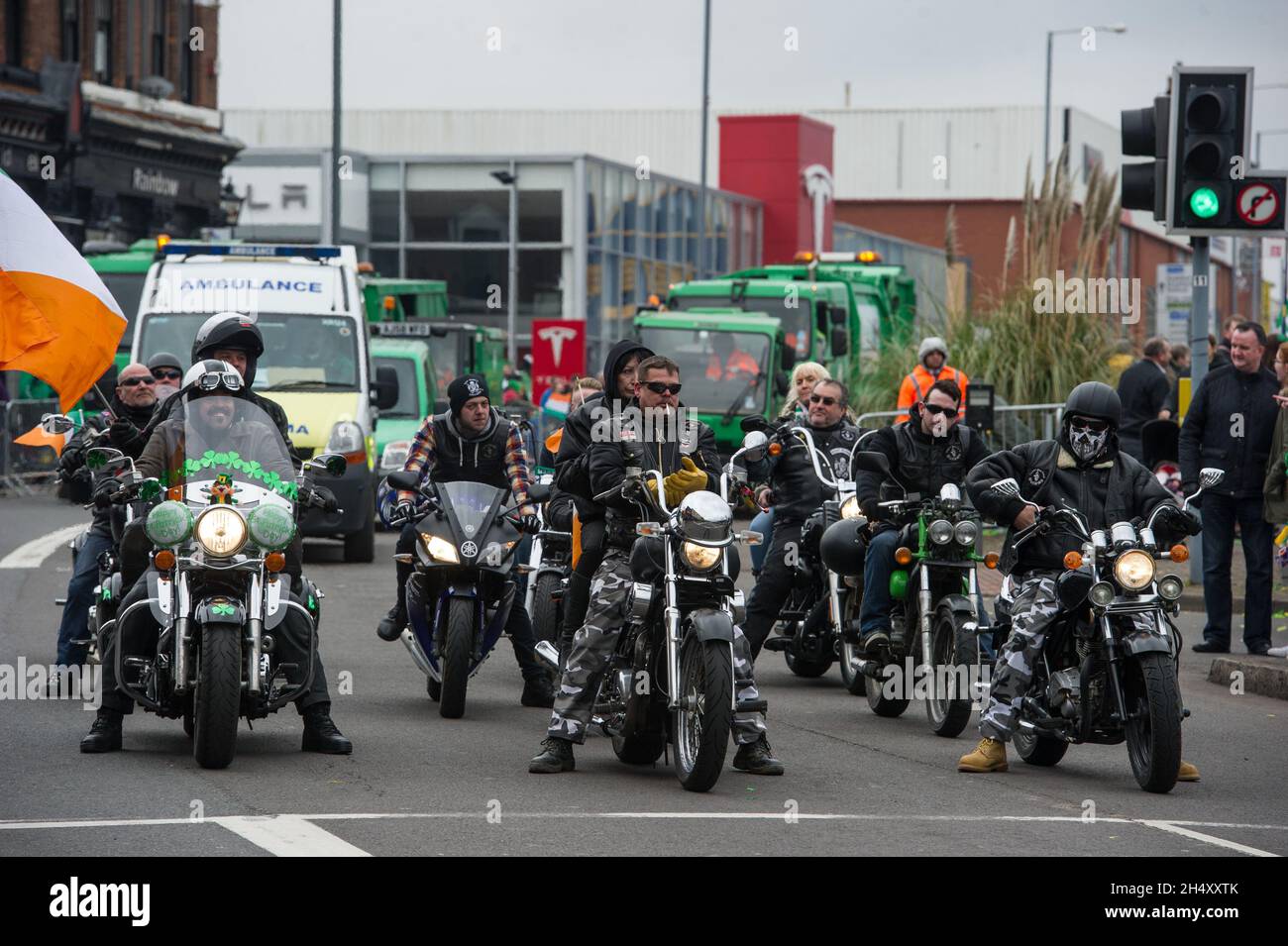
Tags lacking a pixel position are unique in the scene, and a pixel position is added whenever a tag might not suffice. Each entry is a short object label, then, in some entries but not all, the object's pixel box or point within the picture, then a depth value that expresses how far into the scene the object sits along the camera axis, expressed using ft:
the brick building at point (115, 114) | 123.13
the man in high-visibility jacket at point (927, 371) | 66.54
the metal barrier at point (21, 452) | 93.35
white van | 63.21
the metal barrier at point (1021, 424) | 71.82
